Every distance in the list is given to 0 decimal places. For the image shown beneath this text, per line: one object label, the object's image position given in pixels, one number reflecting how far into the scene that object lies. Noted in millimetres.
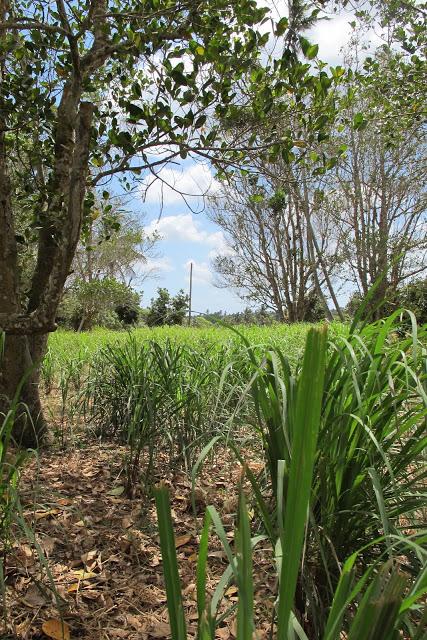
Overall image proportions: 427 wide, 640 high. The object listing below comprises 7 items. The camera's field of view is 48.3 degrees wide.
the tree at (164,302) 20312
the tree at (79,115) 2061
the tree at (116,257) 18578
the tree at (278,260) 16562
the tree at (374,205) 12664
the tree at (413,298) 11539
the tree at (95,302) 14250
